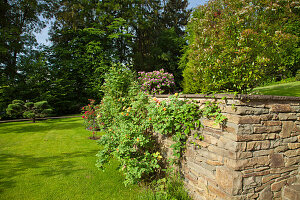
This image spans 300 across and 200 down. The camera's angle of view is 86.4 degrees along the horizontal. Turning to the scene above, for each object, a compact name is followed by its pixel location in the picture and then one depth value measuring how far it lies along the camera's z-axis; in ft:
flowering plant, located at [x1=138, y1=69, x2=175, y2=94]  20.47
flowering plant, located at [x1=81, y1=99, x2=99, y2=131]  20.03
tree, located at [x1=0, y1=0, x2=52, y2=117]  32.53
